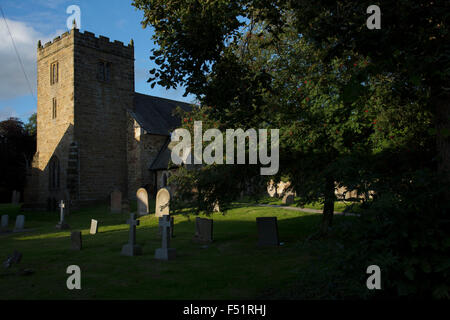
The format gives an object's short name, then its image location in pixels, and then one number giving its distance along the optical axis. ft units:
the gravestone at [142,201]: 65.21
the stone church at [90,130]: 88.43
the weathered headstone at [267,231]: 32.78
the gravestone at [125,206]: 72.26
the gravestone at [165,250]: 28.86
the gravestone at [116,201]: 73.77
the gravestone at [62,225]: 55.21
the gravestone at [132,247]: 31.09
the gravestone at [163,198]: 53.83
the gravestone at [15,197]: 119.85
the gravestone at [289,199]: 72.18
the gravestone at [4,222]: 57.20
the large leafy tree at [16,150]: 104.32
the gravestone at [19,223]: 56.49
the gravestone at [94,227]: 47.26
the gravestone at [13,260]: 26.66
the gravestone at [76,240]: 34.63
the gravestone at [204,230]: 36.78
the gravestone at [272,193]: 91.40
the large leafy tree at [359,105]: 14.12
